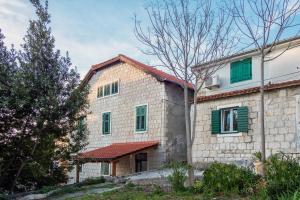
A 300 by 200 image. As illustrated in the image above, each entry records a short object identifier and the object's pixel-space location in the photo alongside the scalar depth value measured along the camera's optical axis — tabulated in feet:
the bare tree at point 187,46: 25.27
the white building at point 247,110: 32.35
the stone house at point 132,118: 45.00
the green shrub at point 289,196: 12.69
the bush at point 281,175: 16.66
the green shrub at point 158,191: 21.99
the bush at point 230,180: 19.57
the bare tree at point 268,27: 22.47
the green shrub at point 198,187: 21.15
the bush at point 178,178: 21.97
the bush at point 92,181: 33.91
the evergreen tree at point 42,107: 27.26
